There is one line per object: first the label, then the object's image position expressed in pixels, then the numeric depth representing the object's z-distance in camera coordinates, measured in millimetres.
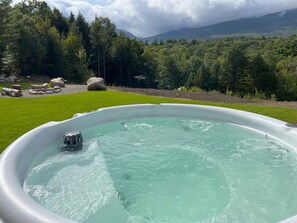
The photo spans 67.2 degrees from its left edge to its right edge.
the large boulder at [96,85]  8201
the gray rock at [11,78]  10699
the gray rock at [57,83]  9254
